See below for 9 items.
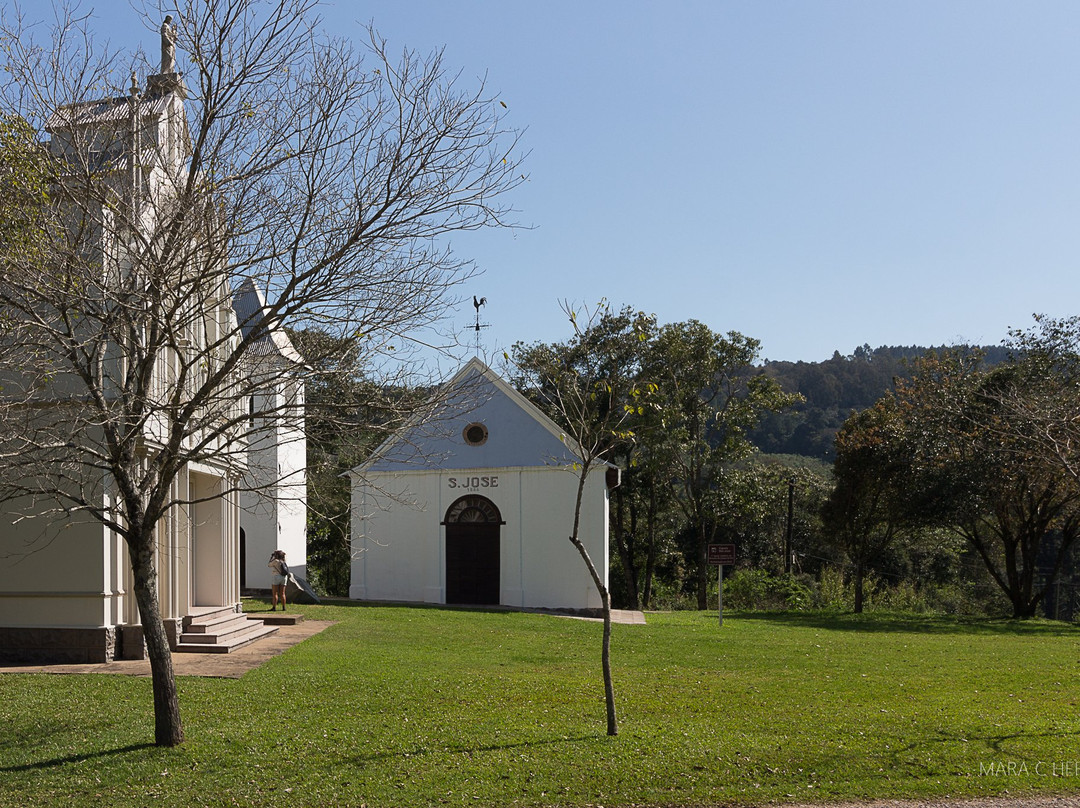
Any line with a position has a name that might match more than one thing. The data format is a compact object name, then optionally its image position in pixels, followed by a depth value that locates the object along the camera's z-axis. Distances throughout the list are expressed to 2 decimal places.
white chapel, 27.77
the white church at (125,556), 9.38
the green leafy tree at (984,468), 27.17
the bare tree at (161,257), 8.58
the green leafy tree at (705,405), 35.69
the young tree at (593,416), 9.38
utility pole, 37.84
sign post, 23.33
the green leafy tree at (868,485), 29.25
